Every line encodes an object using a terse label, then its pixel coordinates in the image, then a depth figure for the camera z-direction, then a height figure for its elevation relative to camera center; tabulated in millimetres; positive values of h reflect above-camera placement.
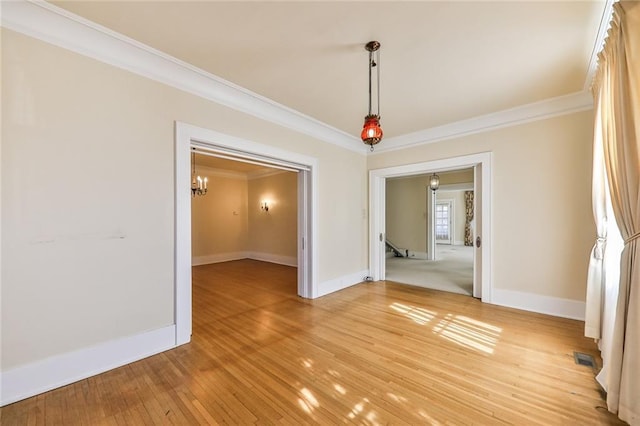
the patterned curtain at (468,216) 11398 -197
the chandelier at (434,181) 6892 +842
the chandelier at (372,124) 2197 +787
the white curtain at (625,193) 1434 +126
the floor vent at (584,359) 2184 -1302
